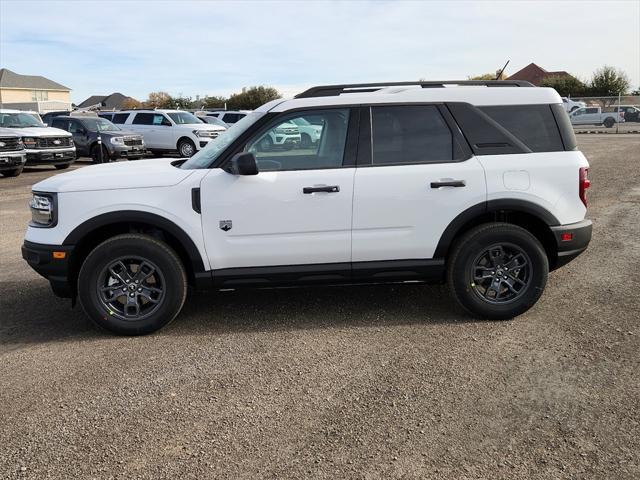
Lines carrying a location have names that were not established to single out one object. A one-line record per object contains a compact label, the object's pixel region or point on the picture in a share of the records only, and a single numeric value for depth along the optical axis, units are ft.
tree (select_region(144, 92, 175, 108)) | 227.40
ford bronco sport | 15.12
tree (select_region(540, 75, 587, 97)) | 181.06
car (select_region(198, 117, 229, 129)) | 81.09
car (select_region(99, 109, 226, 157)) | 70.85
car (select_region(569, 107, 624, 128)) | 119.03
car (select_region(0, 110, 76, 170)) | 58.49
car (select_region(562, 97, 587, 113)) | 122.99
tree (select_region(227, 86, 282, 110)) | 216.13
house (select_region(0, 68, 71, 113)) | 244.63
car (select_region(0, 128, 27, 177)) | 51.75
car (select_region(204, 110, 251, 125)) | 91.26
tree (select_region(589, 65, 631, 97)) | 180.55
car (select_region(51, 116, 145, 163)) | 65.72
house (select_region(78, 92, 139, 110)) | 303.64
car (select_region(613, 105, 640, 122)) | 117.91
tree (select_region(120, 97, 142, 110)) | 271.98
